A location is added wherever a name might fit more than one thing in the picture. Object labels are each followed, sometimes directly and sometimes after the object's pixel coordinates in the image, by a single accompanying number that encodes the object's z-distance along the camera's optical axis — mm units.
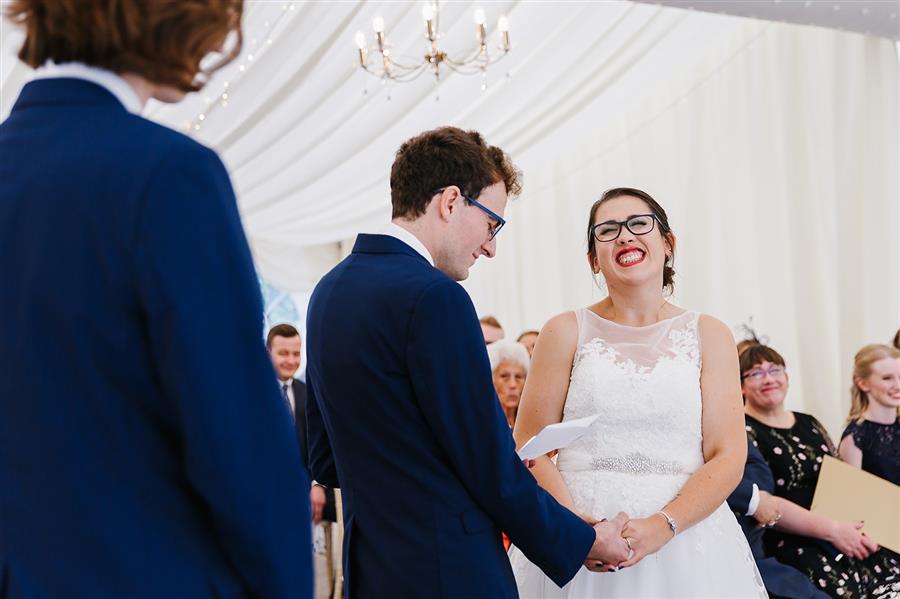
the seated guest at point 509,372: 5633
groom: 1926
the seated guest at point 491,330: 7312
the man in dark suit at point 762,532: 3877
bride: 2576
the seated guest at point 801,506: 4191
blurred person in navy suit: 1121
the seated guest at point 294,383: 6656
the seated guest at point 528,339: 6801
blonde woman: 4754
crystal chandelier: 5973
